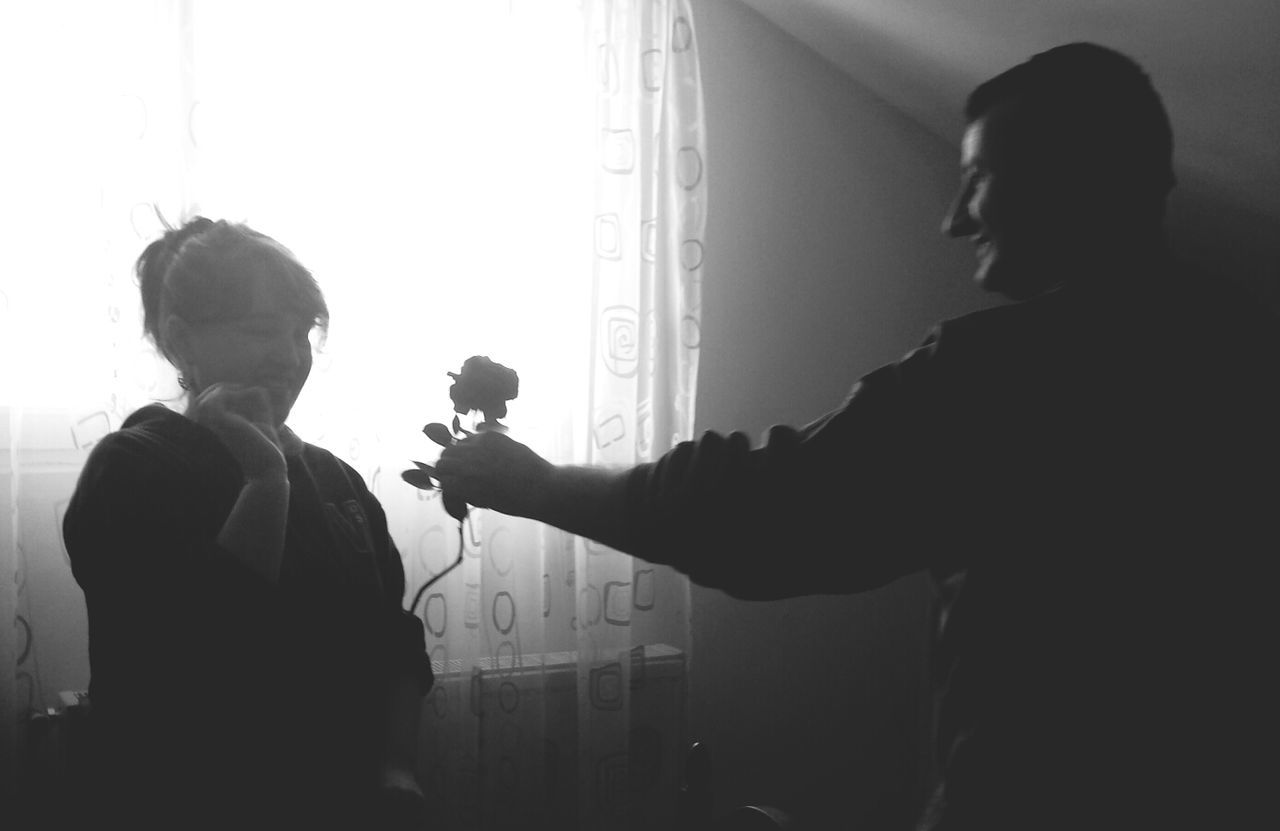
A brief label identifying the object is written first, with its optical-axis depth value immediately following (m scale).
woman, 1.02
